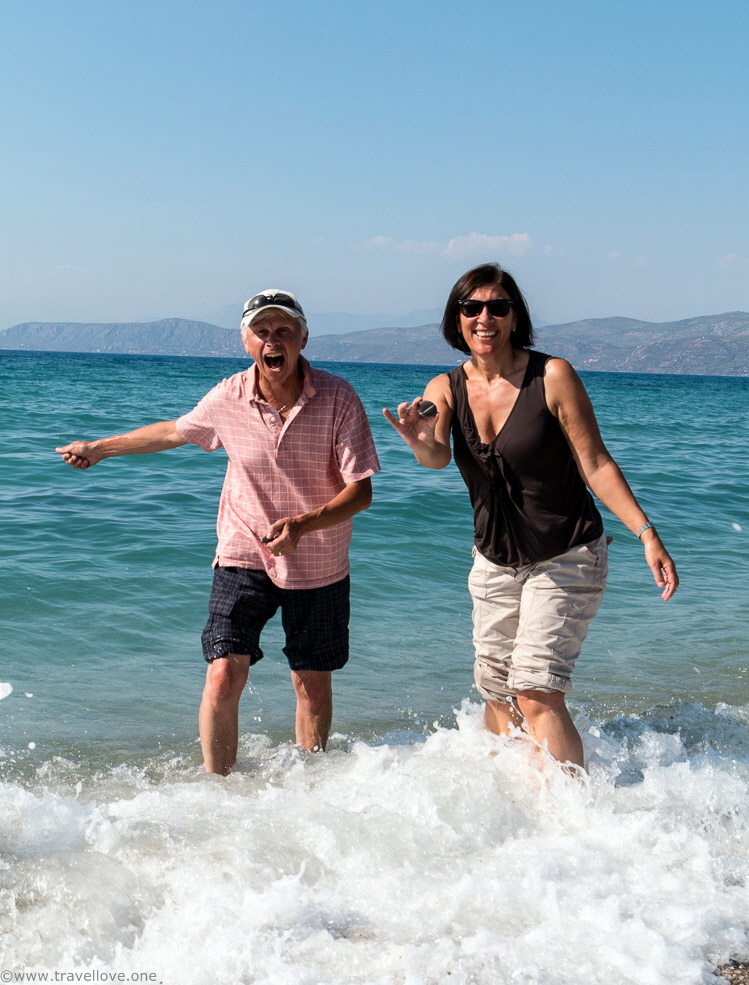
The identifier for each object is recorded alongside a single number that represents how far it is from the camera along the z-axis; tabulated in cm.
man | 375
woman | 354
